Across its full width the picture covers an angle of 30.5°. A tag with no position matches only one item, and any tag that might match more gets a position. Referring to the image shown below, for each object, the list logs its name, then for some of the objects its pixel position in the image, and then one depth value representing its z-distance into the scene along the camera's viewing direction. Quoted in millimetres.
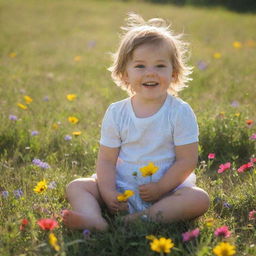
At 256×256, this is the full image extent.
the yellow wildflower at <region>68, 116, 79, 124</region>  3741
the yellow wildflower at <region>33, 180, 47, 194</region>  2617
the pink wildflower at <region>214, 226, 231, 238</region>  2215
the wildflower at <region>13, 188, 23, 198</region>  2830
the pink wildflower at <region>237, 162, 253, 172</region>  2805
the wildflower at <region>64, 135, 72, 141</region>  3643
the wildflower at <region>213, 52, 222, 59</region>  6398
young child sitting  2600
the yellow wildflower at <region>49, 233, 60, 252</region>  1908
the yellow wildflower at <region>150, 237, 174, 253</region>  2021
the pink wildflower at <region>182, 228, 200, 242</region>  2178
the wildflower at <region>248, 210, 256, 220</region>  2559
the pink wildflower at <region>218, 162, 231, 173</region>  2821
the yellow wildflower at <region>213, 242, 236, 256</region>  1963
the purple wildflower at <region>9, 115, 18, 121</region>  3879
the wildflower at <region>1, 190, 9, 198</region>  2795
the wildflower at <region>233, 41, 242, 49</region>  6977
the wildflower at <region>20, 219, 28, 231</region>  2289
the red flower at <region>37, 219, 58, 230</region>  2198
